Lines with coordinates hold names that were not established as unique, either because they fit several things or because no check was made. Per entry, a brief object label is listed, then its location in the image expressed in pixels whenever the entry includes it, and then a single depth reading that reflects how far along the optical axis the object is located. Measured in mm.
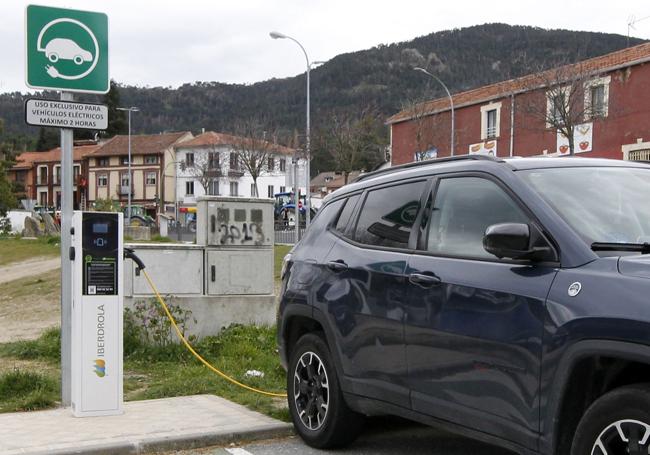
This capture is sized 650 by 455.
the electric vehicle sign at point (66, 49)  6641
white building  73419
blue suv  3432
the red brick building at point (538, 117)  35188
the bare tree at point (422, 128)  45622
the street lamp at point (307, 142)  33328
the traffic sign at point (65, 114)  6547
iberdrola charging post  6285
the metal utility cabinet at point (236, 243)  10062
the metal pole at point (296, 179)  29736
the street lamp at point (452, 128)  42125
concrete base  9711
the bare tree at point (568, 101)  35188
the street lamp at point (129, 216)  54300
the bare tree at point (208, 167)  76075
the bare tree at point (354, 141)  45781
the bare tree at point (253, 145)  65375
